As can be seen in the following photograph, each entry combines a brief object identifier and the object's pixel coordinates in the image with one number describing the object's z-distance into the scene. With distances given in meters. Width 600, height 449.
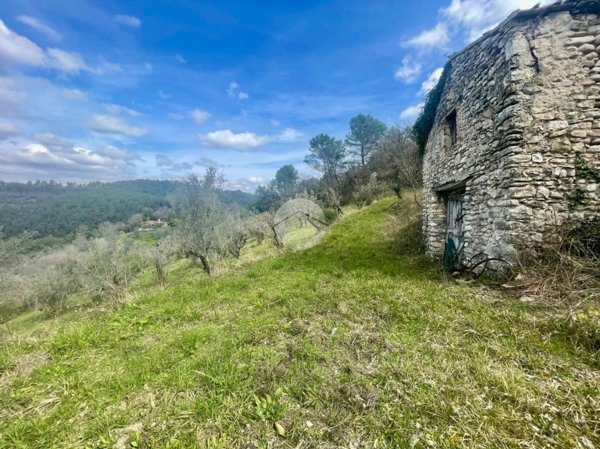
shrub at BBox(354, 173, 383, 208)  22.88
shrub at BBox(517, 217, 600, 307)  3.76
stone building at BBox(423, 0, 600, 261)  4.54
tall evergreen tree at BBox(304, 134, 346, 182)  36.25
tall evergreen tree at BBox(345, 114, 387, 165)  34.06
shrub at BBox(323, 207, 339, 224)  21.96
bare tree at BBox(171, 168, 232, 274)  16.36
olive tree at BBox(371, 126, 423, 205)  18.02
